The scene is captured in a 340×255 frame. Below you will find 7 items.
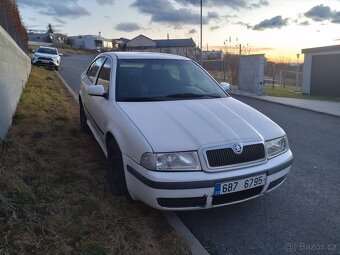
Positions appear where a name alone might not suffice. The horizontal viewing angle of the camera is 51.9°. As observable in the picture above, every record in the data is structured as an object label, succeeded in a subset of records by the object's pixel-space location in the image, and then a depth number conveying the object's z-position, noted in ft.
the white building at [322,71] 62.64
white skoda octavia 10.51
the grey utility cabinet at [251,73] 49.96
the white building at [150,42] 229.76
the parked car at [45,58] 74.39
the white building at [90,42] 278.58
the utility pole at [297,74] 80.34
